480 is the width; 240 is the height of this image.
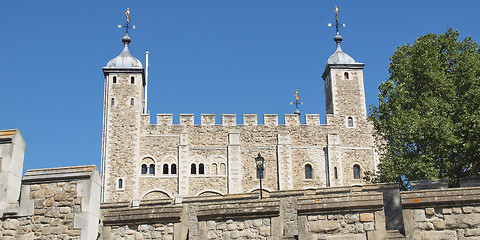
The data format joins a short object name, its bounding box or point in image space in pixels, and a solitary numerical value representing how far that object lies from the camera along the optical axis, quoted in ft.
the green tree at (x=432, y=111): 81.56
